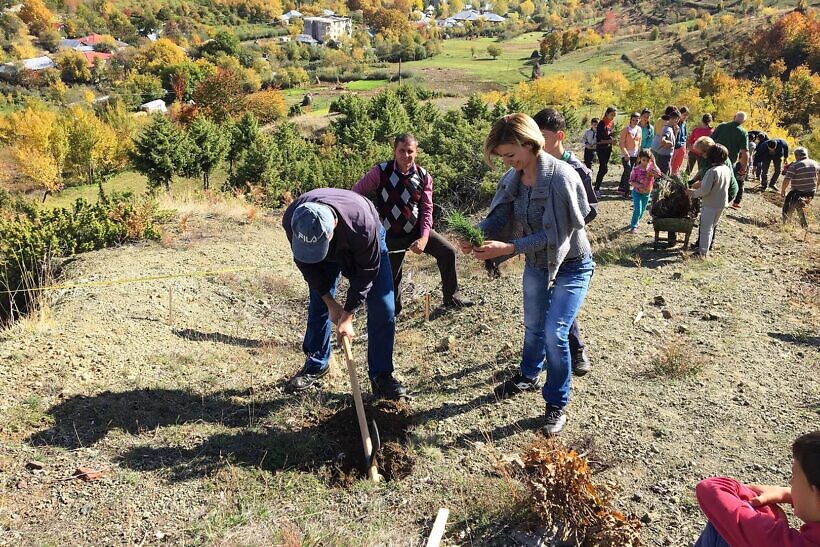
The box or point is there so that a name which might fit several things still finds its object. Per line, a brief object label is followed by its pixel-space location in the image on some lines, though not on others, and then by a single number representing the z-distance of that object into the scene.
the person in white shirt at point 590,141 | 10.85
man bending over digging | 3.20
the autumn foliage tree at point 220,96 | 51.25
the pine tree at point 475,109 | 19.02
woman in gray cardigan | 3.29
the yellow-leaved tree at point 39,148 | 35.16
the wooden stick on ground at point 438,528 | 2.94
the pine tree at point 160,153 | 23.98
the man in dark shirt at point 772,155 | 12.88
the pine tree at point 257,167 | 20.50
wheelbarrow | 7.48
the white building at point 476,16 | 150.51
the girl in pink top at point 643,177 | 8.06
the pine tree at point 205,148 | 25.36
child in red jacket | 1.80
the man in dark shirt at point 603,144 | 10.58
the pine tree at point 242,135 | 26.62
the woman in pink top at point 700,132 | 9.97
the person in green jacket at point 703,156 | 7.81
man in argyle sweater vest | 5.09
